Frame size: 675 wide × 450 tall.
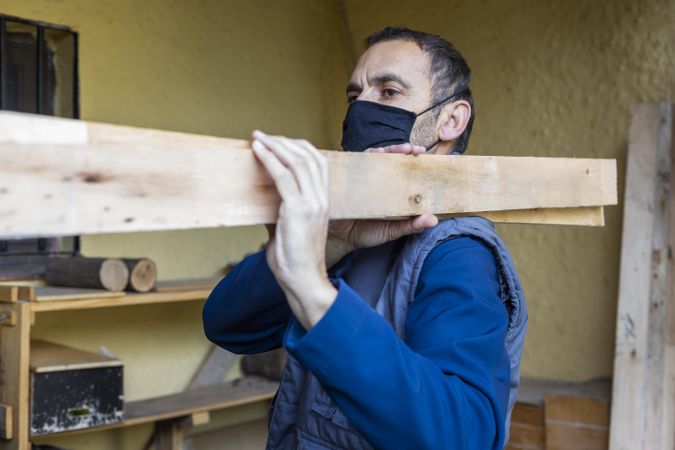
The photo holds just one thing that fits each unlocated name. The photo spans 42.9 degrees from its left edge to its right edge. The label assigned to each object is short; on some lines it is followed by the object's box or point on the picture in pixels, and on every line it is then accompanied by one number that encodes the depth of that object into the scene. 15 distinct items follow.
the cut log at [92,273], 3.04
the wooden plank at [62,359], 2.82
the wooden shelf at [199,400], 3.35
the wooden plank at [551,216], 1.44
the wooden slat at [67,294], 2.86
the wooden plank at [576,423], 3.17
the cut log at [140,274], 3.15
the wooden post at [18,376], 2.76
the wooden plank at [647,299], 3.05
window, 3.21
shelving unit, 2.77
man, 1.00
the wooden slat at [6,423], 2.79
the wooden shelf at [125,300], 2.86
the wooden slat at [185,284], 3.32
